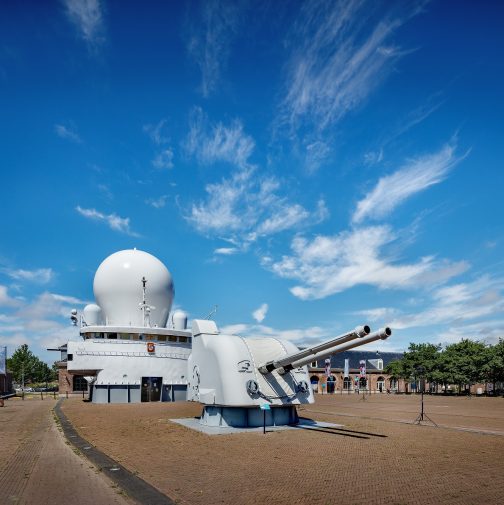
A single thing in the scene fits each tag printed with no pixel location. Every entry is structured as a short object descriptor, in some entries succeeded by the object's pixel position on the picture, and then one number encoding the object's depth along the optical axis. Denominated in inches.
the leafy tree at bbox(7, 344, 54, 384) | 4308.6
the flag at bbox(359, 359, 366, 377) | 2139.9
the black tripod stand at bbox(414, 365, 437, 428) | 957.3
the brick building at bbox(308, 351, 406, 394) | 2723.9
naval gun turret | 805.2
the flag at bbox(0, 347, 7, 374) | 2392.1
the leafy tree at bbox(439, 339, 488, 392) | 2251.5
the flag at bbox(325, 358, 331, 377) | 2271.5
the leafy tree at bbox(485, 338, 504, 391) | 2182.6
